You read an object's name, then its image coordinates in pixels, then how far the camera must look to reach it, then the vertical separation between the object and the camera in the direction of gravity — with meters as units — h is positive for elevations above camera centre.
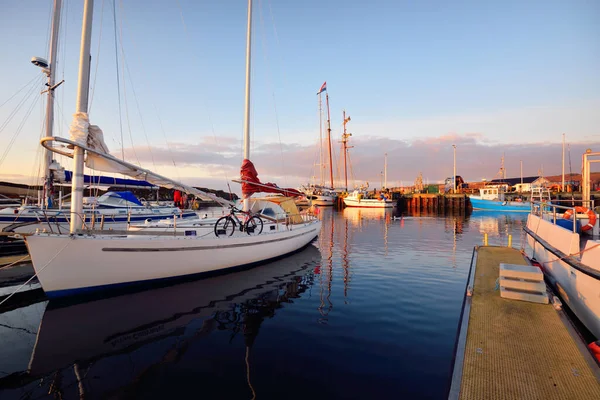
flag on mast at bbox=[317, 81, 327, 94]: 64.89 +24.91
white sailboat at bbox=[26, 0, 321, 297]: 7.65 -1.48
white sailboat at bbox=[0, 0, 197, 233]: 16.39 +0.27
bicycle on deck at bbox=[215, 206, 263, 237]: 11.72 -1.22
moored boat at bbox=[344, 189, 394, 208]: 63.03 -1.22
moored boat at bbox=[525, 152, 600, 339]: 6.03 -1.65
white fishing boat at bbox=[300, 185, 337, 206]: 77.50 +0.33
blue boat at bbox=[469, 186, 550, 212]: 51.06 -1.45
